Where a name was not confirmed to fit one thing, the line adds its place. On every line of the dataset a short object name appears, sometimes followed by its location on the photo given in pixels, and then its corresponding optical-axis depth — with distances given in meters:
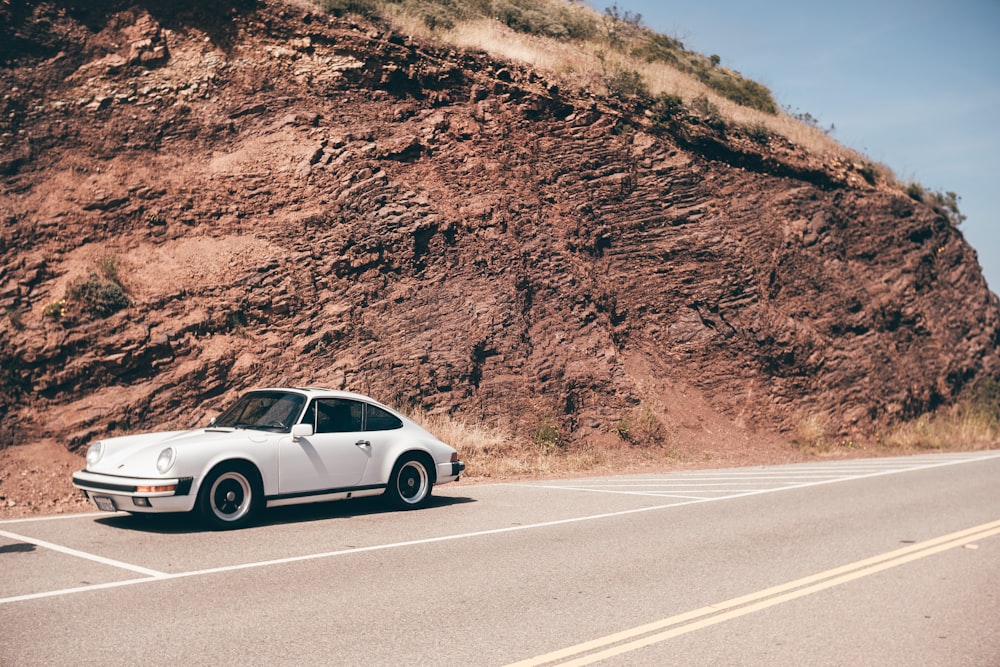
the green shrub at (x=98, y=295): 15.70
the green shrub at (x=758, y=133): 28.38
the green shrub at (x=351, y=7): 22.92
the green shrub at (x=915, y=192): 31.54
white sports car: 9.22
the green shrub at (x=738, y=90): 33.14
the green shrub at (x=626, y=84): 26.59
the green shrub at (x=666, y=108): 26.83
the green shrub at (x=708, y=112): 27.80
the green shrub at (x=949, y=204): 32.25
